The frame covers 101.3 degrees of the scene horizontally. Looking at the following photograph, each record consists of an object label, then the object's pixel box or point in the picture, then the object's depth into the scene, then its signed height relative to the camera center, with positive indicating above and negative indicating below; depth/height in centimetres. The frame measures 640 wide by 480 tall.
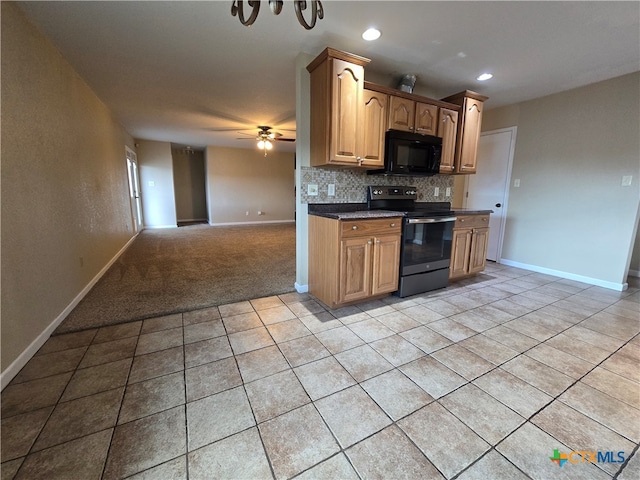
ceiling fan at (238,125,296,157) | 561 +127
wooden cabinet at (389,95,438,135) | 281 +88
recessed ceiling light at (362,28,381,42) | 221 +137
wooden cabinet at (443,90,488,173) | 329 +86
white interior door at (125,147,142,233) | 594 +10
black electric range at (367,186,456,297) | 277 -51
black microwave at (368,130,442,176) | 279 +46
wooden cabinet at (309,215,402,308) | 241 -61
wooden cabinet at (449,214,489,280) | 316 -61
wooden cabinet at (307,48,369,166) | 235 +82
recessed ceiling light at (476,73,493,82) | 301 +138
